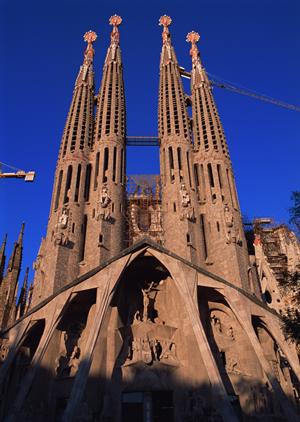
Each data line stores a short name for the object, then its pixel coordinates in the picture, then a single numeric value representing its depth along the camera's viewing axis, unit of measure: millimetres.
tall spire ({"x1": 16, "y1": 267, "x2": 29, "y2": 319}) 31820
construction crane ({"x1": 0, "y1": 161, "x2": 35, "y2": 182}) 43812
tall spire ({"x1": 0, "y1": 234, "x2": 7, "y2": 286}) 31031
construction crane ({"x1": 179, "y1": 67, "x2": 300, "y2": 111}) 42594
